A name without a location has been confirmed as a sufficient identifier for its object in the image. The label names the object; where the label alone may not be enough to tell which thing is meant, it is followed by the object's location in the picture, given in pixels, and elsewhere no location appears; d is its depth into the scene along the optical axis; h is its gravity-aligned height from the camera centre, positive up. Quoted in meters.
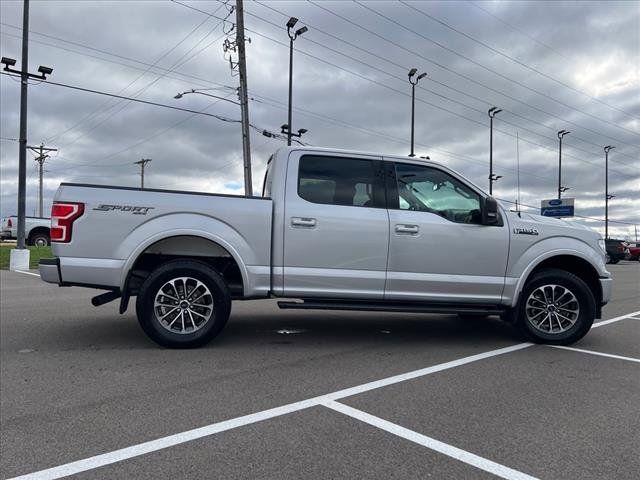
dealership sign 53.69 +4.22
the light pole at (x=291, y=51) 23.41 +9.06
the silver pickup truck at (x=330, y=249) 5.36 -0.06
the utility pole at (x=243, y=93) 21.34 +6.01
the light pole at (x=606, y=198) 56.17 +5.68
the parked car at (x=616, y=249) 35.47 +0.11
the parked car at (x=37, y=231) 25.80 +0.25
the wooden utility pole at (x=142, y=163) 64.25 +9.27
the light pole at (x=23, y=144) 16.23 +2.88
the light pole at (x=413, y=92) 30.73 +9.11
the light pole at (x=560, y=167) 47.88 +7.52
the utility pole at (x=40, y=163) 56.61 +8.11
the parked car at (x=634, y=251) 39.72 +0.00
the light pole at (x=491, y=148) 37.47 +7.09
